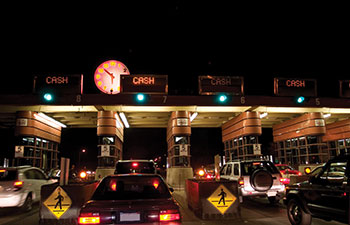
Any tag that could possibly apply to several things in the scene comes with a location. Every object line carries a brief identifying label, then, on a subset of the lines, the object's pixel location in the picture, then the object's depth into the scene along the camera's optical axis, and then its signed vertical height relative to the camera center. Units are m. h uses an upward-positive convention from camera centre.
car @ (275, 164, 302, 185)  14.09 -0.84
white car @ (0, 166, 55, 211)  9.05 -0.98
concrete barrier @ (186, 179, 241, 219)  8.12 -1.22
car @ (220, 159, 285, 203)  9.61 -0.80
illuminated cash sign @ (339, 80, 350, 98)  16.74 +3.83
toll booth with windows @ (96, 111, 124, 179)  17.75 +0.97
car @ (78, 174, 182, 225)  4.41 -0.79
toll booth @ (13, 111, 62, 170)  17.42 +1.20
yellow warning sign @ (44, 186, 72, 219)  7.78 -1.22
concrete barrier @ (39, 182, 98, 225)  7.76 -1.25
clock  18.83 +5.23
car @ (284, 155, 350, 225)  5.86 -0.91
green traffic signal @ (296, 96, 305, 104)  16.11 +3.13
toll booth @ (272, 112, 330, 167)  19.48 +1.17
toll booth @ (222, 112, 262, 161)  18.59 +1.43
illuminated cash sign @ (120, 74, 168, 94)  15.44 +3.84
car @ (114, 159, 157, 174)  11.48 -0.42
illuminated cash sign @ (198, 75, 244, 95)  15.86 +3.89
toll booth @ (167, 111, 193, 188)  17.69 +0.37
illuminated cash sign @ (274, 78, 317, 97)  15.95 +3.80
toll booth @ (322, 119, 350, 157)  23.02 +1.54
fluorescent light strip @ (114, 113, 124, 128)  19.25 +2.56
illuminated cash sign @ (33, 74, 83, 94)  15.71 +3.94
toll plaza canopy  15.62 +3.29
